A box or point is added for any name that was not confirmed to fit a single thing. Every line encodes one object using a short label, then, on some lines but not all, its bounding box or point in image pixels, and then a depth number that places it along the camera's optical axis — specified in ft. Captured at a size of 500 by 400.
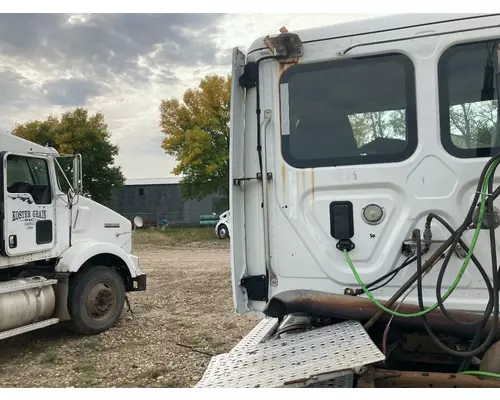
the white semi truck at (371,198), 9.14
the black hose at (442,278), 8.76
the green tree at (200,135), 89.61
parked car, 76.88
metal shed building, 119.34
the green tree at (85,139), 97.96
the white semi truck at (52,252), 20.16
